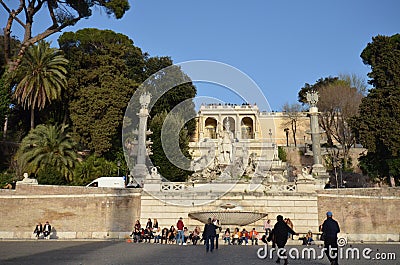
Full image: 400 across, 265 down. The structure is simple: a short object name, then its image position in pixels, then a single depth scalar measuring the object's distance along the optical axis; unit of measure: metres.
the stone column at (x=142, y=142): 26.16
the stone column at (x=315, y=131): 28.44
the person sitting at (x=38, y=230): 20.11
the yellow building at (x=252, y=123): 53.47
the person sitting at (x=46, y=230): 20.36
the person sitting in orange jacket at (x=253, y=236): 17.82
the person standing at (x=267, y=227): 18.75
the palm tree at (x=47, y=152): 25.92
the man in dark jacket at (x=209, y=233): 12.75
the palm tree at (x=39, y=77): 28.66
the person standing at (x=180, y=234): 17.23
